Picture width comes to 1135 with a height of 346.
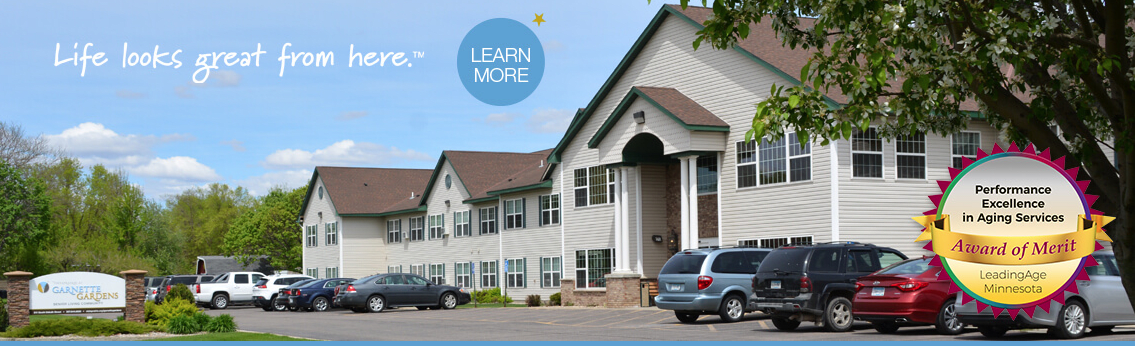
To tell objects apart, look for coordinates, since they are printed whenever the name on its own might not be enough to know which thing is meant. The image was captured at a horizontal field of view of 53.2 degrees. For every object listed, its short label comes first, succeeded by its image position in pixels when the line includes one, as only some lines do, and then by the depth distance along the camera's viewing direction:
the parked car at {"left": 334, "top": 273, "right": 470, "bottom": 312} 35.75
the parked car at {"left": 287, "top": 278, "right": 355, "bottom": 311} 39.53
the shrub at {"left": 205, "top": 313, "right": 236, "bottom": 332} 22.84
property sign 23.25
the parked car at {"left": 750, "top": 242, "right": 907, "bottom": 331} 19.44
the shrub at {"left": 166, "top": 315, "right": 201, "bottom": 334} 22.59
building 28.88
